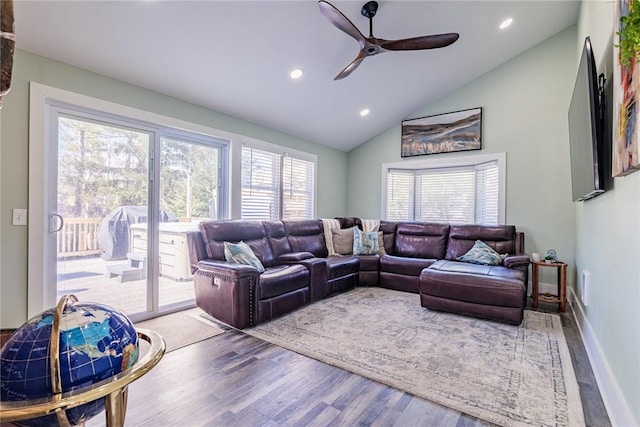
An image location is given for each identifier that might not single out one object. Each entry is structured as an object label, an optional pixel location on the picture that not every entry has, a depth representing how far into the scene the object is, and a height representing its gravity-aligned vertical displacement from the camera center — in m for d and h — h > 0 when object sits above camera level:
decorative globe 0.68 -0.35
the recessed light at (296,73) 3.65 +1.69
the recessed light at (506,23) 3.70 +2.37
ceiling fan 2.53 +1.55
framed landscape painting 4.91 +1.38
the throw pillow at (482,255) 4.03 -0.57
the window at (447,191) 4.83 +0.40
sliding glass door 2.76 +0.01
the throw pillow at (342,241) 5.12 -0.50
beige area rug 1.88 -1.17
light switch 2.44 -0.08
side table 3.64 -0.90
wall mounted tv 2.00 +0.61
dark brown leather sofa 3.10 -0.71
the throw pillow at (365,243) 5.05 -0.52
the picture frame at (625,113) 1.35 +0.51
